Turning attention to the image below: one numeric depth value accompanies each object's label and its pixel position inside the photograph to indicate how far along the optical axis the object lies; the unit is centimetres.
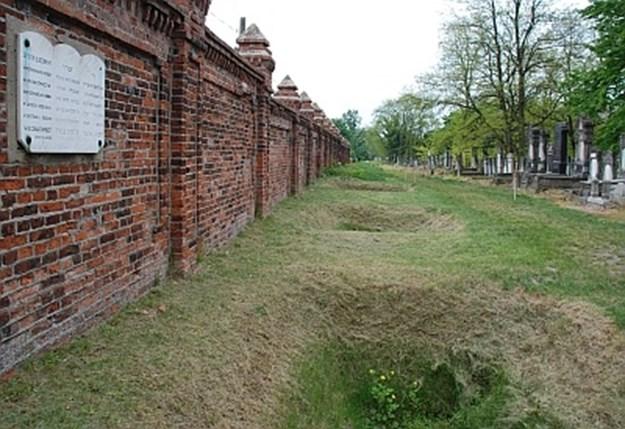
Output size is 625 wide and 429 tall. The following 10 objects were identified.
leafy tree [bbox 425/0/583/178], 2816
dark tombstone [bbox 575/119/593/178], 2269
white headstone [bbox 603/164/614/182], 1941
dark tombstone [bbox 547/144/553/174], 2862
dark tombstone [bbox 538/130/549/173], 2891
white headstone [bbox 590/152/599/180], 1991
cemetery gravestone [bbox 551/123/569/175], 2714
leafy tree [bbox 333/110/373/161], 10144
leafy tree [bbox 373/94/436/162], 6236
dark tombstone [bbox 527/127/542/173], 2969
